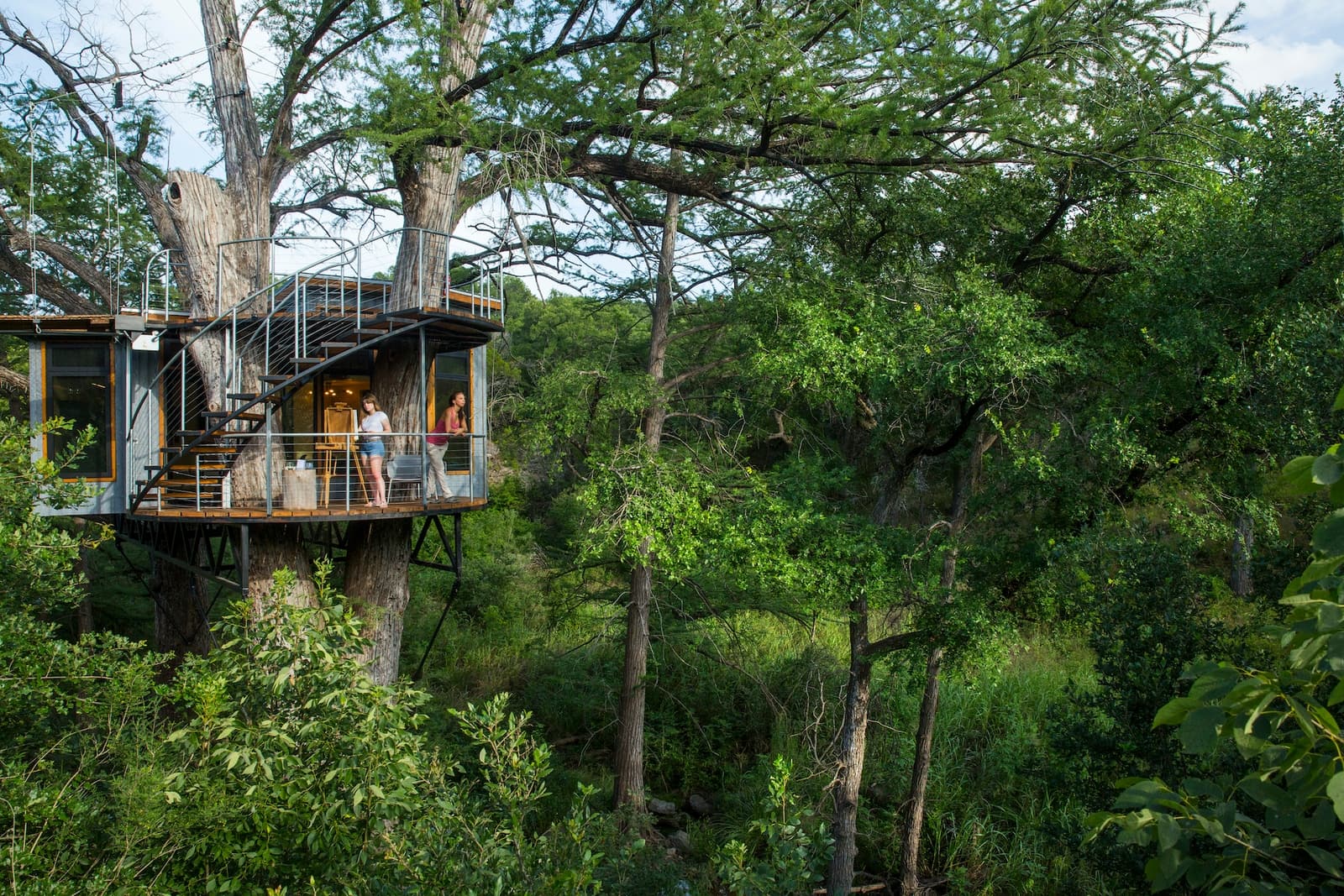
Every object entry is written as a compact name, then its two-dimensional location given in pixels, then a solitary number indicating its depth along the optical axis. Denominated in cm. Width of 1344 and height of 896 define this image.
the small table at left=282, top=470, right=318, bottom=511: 960
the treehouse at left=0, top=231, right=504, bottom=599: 942
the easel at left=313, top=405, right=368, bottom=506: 1105
